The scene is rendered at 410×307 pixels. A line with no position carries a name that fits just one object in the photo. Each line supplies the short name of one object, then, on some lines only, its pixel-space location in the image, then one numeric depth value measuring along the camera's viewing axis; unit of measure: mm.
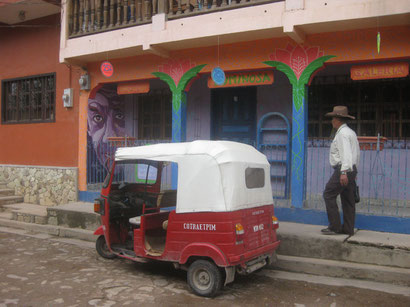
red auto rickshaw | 4570
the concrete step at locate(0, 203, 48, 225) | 9062
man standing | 5742
